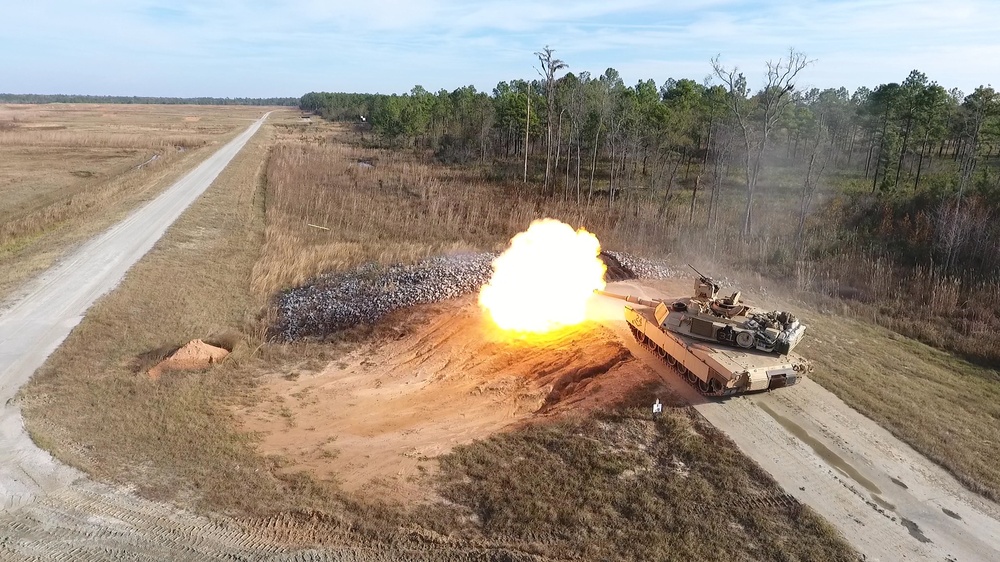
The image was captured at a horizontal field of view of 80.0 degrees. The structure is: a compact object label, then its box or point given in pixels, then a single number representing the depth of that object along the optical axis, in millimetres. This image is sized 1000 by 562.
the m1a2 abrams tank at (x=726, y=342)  15578
